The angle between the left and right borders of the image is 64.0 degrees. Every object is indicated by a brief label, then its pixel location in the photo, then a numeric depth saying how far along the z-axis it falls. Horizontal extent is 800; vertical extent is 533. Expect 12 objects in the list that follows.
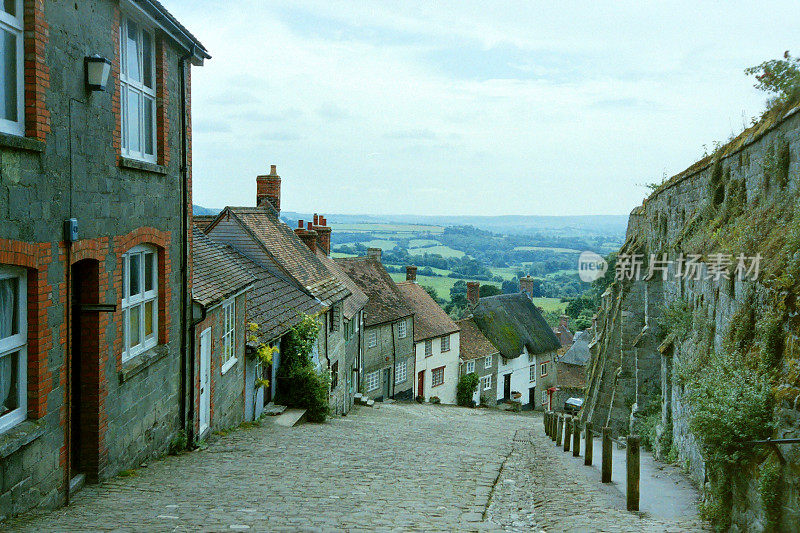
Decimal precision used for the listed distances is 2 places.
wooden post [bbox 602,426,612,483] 9.09
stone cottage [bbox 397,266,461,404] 39.03
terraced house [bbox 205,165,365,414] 21.83
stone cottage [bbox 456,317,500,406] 42.34
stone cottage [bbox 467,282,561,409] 45.19
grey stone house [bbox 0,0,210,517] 6.30
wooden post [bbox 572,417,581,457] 13.08
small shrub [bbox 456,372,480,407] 41.53
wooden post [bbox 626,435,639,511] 7.36
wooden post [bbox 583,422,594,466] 11.38
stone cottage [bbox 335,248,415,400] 34.53
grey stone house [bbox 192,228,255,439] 12.00
